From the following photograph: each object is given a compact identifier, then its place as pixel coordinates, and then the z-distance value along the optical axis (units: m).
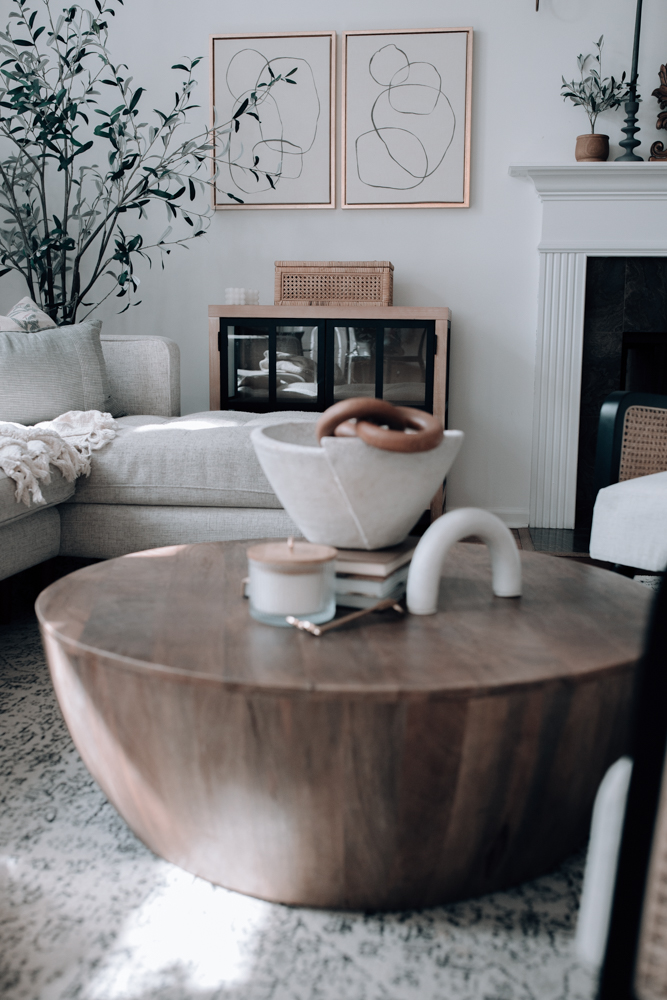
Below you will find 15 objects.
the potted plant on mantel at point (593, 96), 3.12
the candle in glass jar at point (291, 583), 0.94
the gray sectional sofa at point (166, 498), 2.21
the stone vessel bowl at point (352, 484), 0.97
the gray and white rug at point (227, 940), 0.85
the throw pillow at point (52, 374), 2.38
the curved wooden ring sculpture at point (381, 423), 0.95
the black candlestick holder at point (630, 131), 3.08
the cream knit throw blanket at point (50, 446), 1.88
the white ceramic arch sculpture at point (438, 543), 1.01
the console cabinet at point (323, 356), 3.12
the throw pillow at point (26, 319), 2.53
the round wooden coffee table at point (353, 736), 0.80
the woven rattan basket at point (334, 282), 3.22
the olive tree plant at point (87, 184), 3.21
